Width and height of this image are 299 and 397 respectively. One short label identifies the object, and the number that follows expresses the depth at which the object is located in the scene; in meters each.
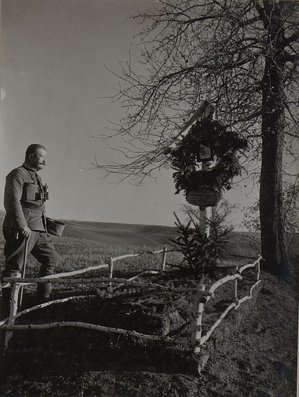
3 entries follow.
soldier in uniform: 4.23
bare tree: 5.52
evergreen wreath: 5.00
